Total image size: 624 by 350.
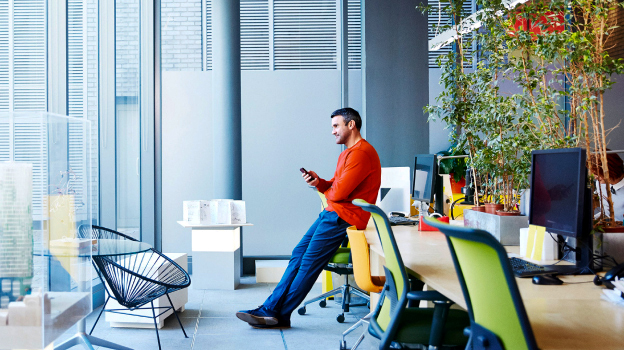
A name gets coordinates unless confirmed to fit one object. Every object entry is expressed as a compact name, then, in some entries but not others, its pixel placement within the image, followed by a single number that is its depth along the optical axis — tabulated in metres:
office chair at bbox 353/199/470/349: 2.00
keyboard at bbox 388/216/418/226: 4.17
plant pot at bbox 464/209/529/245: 2.87
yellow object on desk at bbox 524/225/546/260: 2.44
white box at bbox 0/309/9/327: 1.77
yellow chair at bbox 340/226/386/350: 2.93
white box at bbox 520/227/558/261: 2.44
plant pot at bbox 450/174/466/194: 5.91
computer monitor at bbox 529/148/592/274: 2.10
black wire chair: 3.07
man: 3.76
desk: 1.32
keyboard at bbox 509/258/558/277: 2.09
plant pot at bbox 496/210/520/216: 2.93
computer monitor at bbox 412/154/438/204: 4.02
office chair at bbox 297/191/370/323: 4.16
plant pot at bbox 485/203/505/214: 3.02
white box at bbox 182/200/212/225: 5.34
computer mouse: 1.96
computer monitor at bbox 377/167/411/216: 4.67
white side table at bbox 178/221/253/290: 5.29
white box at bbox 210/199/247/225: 5.36
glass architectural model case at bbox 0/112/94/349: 1.80
